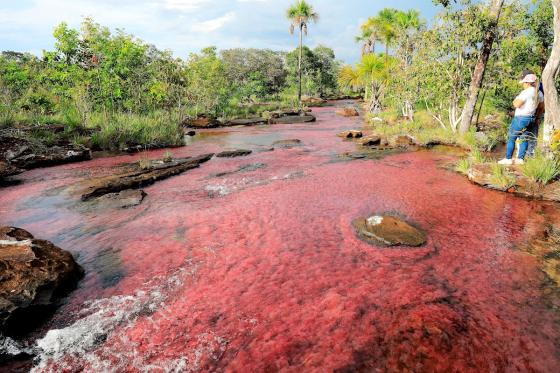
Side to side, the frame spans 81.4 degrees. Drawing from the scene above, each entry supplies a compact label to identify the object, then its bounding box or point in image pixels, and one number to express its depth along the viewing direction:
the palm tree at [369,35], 33.65
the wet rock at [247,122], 24.23
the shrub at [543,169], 6.61
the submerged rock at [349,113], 28.74
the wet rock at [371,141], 13.74
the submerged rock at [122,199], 6.90
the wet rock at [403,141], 13.19
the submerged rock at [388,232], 4.83
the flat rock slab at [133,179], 7.74
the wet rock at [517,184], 6.50
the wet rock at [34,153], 10.51
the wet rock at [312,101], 45.04
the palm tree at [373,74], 23.66
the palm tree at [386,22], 28.58
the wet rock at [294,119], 25.34
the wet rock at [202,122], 22.78
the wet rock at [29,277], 3.15
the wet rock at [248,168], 9.73
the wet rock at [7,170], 9.10
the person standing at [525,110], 6.89
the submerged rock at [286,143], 14.43
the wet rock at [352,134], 16.11
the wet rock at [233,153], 12.31
